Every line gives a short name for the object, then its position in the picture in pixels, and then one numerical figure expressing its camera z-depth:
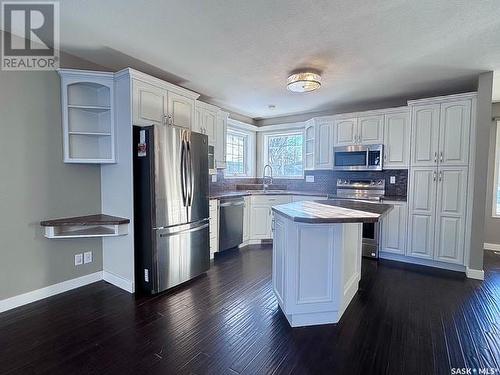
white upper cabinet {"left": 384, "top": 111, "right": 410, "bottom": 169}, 3.87
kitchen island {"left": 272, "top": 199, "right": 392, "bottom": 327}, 2.17
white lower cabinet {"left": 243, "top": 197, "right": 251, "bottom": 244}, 4.62
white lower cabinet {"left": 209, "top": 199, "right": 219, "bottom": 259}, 3.94
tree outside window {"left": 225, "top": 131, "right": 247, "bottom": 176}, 5.33
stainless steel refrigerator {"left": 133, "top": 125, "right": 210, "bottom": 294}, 2.74
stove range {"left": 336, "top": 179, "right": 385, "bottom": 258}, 4.01
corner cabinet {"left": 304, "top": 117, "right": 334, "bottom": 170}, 4.62
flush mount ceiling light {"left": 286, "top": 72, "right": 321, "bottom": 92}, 3.00
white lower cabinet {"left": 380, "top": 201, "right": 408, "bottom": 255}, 3.84
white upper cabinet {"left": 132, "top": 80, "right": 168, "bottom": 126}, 2.79
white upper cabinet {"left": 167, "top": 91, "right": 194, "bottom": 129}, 3.21
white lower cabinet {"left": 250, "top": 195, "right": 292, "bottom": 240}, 4.76
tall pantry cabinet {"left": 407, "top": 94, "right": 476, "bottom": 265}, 3.40
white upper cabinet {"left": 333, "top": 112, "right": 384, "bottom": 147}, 4.12
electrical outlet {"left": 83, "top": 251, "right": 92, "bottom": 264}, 3.03
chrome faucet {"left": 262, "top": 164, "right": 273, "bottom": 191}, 5.72
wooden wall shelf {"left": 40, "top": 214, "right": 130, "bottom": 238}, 2.60
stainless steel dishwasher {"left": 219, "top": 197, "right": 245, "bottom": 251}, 4.12
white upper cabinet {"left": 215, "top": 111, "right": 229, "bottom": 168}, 4.34
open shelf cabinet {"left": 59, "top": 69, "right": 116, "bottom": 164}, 2.77
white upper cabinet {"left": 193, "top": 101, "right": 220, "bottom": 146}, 3.73
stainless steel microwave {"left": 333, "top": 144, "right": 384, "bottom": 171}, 4.10
